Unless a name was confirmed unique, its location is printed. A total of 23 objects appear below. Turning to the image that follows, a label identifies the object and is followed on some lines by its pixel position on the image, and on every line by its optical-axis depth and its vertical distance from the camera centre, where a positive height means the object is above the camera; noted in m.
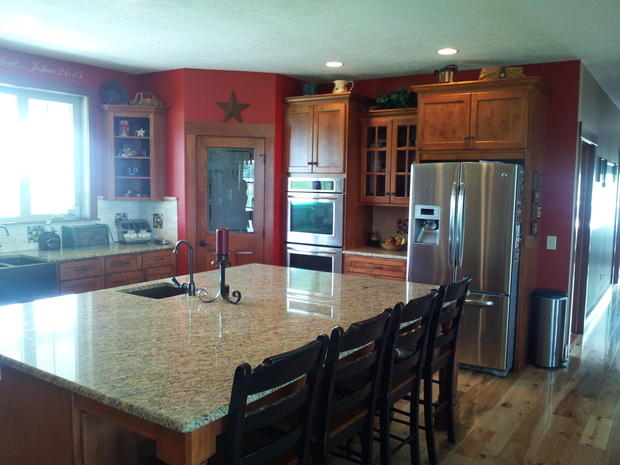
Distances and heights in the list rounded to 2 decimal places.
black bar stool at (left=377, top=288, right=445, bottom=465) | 2.34 -0.79
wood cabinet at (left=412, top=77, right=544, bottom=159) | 4.25 +0.67
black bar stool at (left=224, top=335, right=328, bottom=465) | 1.53 -0.64
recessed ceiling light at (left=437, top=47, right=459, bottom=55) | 4.32 +1.16
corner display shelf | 5.35 +0.40
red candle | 2.81 -0.24
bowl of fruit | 5.22 -0.46
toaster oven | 5.00 -0.41
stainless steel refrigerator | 4.18 -0.36
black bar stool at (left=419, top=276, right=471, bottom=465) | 2.75 -0.87
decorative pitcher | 5.28 +1.05
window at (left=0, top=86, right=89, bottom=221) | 4.82 +0.32
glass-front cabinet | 5.11 +0.40
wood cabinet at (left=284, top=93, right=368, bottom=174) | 5.24 +0.63
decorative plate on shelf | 5.32 +0.95
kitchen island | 1.56 -0.58
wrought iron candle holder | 2.81 -0.52
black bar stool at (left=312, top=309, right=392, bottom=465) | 1.94 -0.78
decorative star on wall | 5.37 +0.84
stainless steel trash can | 4.51 -1.10
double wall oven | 5.30 -0.28
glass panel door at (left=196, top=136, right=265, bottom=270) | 5.41 -0.03
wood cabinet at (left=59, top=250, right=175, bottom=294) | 4.55 -0.71
